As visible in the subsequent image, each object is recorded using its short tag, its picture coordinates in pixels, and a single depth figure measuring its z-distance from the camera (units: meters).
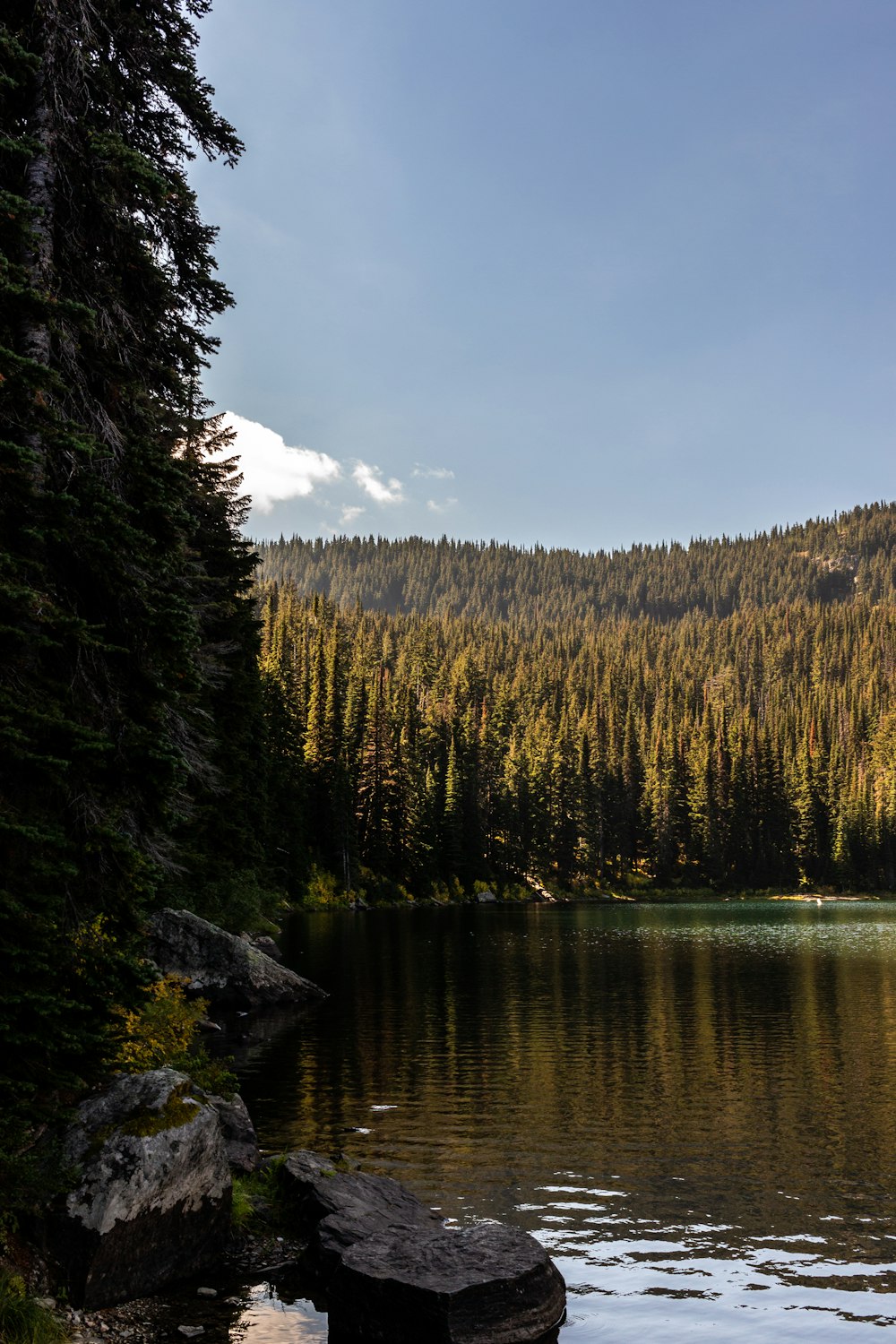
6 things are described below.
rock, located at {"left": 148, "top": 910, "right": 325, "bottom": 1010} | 31.02
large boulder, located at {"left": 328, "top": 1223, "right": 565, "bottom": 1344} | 10.12
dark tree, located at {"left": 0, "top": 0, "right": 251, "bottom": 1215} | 10.67
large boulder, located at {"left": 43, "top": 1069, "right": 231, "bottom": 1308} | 10.50
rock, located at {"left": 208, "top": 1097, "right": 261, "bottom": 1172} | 14.91
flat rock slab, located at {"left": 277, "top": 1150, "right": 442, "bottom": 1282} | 12.06
